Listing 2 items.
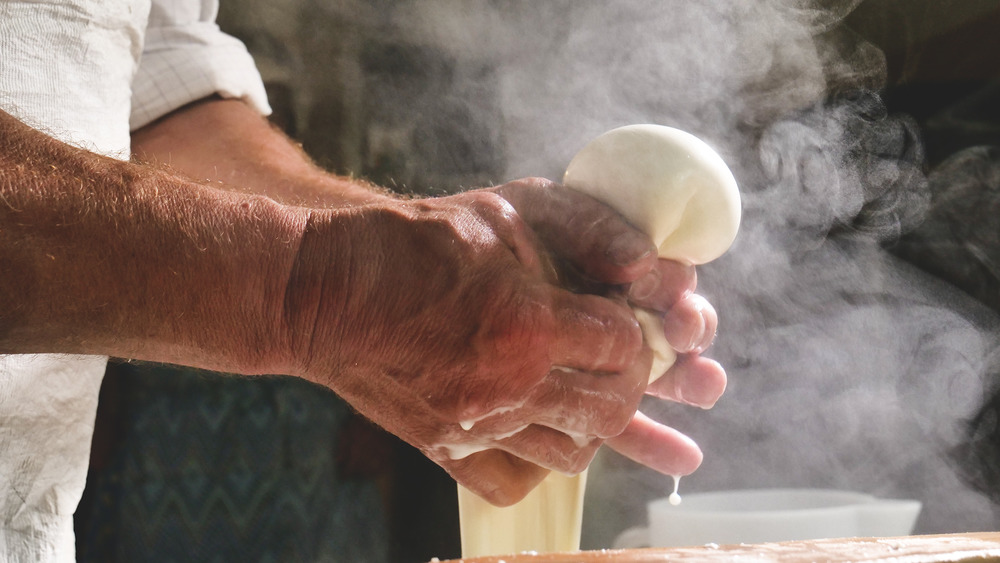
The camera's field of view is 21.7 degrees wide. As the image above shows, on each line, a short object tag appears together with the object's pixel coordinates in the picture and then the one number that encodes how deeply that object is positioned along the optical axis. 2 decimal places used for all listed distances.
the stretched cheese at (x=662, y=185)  1.00
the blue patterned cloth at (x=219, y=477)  1.30
